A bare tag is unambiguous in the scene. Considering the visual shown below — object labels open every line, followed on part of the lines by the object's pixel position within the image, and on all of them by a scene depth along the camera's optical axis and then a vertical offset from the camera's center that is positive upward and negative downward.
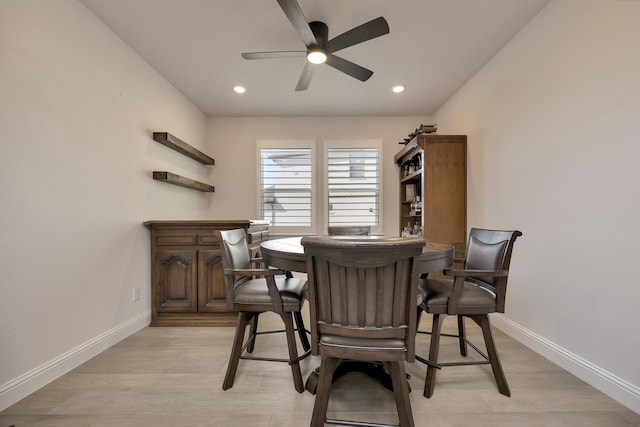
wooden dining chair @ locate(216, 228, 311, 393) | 1.50 -0.53
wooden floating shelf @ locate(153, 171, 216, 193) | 2.72 +0.31
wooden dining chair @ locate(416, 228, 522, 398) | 1.48 -0.52
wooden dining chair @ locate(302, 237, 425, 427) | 1.01 -0.40
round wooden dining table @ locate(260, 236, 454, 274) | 1.38 -0.26
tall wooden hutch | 3.06 +0.25
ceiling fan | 1.70 +1.21
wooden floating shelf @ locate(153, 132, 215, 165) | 2.73 +0.71
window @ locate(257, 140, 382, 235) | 4.11 +0.37
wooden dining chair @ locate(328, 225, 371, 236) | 2.79 -0.22
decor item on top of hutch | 3.15 +0.96
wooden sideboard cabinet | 2.56 -0.65
